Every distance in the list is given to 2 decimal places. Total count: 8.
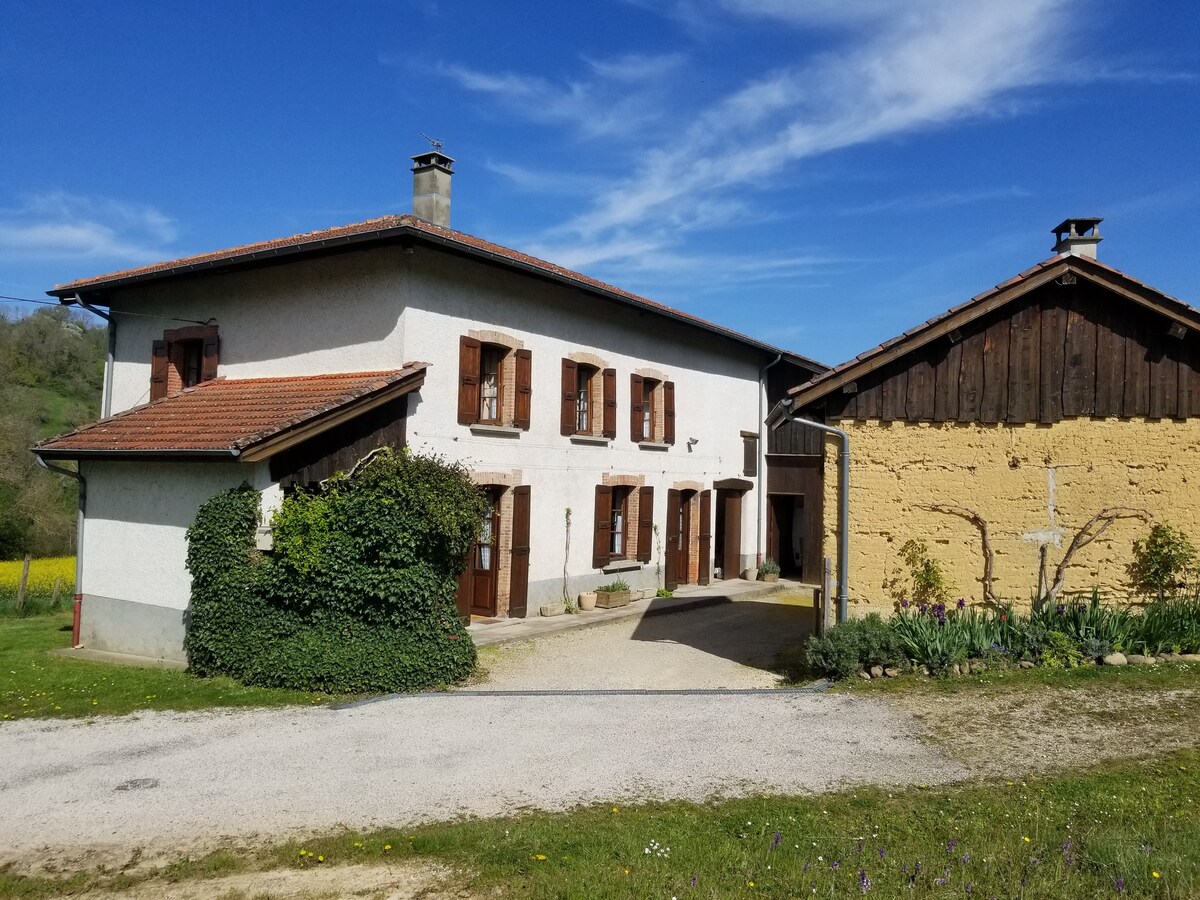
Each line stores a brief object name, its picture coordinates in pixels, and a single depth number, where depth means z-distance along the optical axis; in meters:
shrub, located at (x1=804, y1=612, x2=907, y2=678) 9.98
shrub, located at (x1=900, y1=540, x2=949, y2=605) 10.66
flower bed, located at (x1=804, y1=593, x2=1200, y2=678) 9.81
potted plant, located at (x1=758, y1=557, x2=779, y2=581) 22.41
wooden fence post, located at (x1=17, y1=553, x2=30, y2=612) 17.97
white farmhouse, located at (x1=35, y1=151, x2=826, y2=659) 12.02
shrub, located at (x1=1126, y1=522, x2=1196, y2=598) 10.27
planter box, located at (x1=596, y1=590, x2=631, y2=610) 17.16
